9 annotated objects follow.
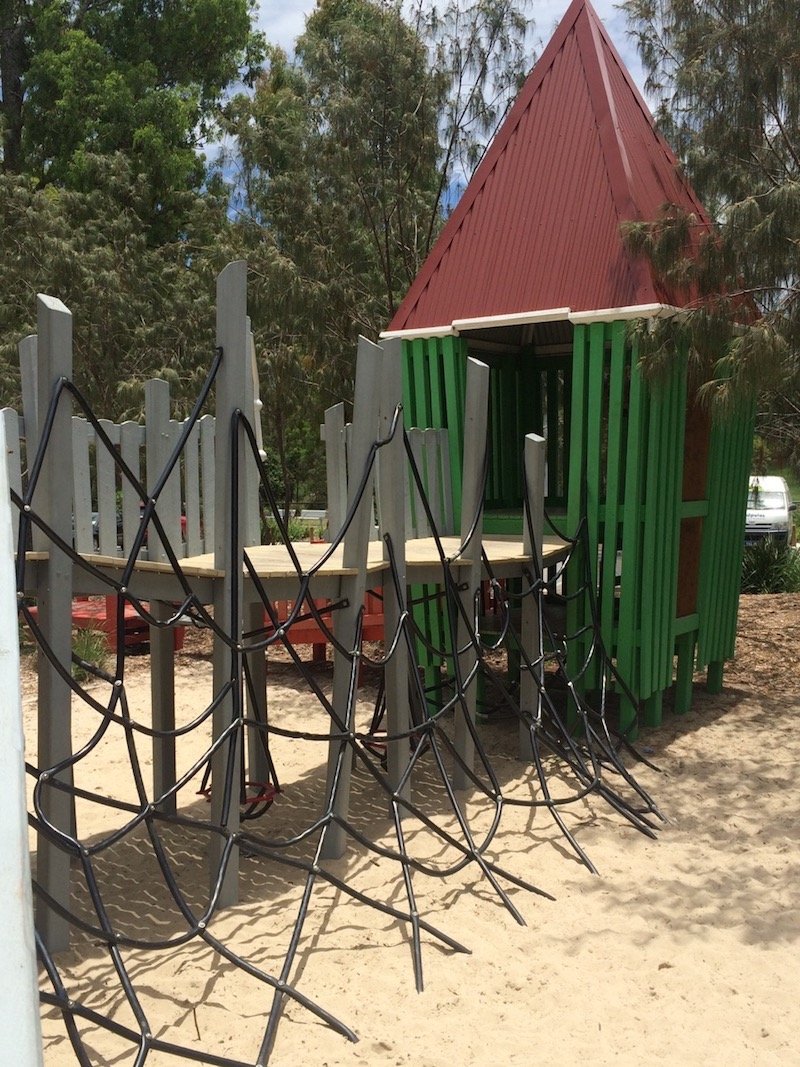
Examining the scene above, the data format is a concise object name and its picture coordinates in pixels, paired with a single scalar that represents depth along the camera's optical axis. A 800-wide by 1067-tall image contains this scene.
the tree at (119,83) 18.56
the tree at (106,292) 12.77
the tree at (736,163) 6.17
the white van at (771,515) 18.98
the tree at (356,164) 11.11
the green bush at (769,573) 12.95
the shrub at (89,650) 8.83
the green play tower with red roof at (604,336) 6.48
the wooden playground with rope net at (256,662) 3.48
